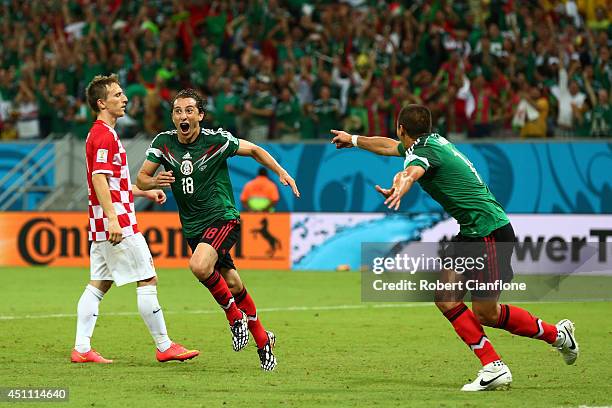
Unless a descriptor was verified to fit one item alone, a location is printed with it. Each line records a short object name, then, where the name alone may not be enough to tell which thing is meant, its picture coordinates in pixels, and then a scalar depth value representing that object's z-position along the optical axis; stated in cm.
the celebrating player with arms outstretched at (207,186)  1970
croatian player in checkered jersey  1977
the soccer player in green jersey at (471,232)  1720
